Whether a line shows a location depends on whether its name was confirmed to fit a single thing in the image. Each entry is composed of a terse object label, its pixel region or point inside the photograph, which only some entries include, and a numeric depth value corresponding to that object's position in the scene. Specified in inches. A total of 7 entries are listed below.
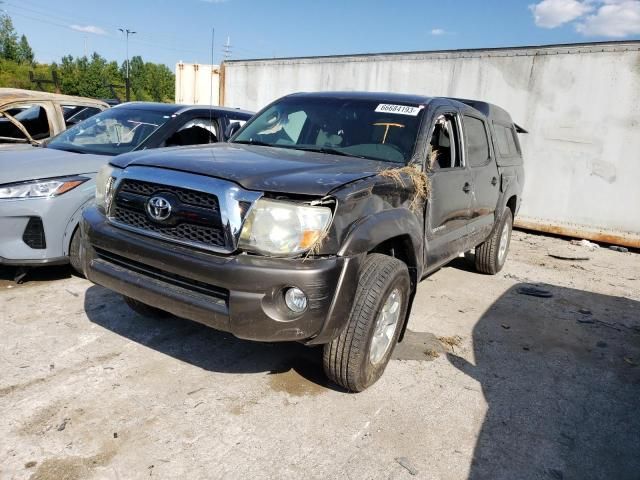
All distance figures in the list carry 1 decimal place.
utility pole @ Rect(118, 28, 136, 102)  739.1
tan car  226.8
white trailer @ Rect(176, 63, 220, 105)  526.9
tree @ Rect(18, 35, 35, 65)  3374.0
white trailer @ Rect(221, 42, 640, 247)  317.4
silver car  160.9
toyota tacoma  100.8
